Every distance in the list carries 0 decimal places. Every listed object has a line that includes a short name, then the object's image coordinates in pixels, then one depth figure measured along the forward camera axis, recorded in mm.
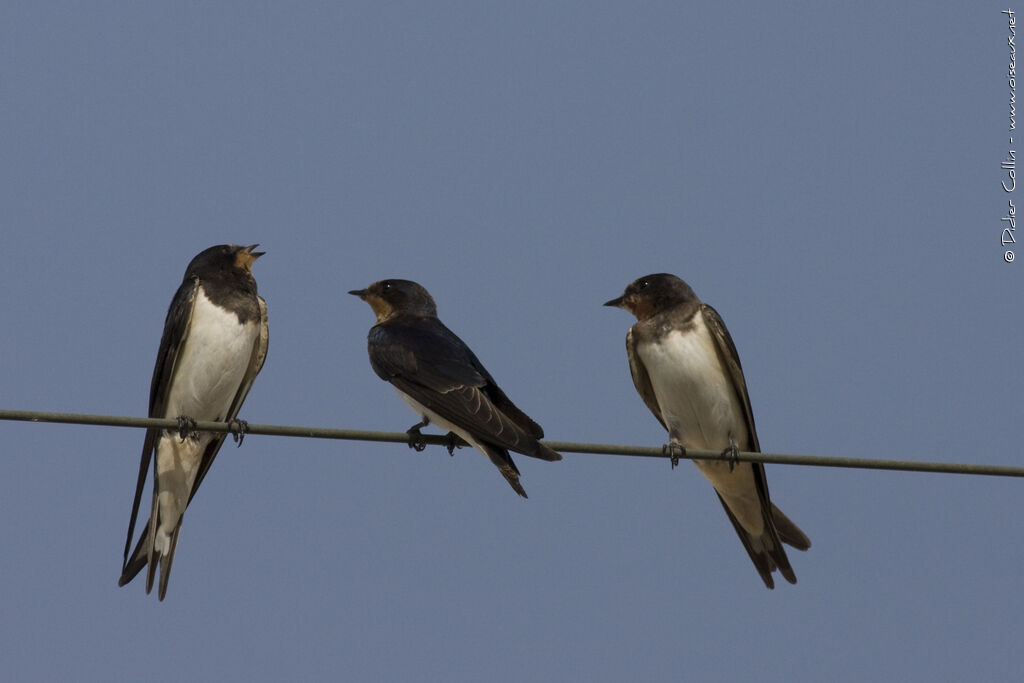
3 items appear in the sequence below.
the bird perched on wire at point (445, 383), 11094
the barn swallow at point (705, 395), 13047
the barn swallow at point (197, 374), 12930
